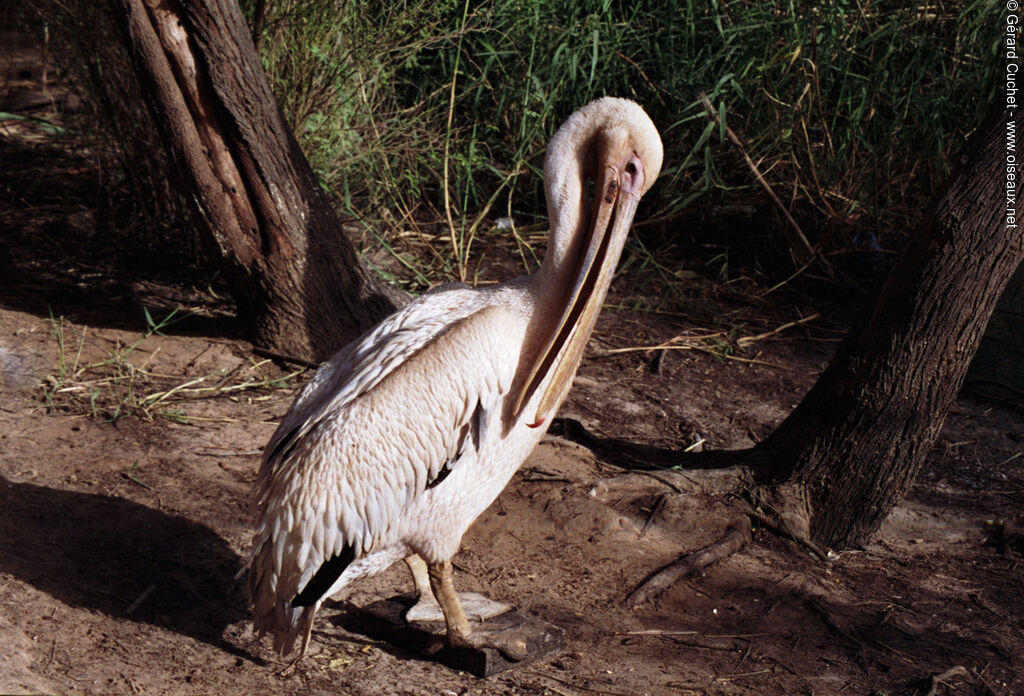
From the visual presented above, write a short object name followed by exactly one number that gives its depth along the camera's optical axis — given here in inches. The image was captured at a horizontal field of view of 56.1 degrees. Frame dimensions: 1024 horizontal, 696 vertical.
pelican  98.0
